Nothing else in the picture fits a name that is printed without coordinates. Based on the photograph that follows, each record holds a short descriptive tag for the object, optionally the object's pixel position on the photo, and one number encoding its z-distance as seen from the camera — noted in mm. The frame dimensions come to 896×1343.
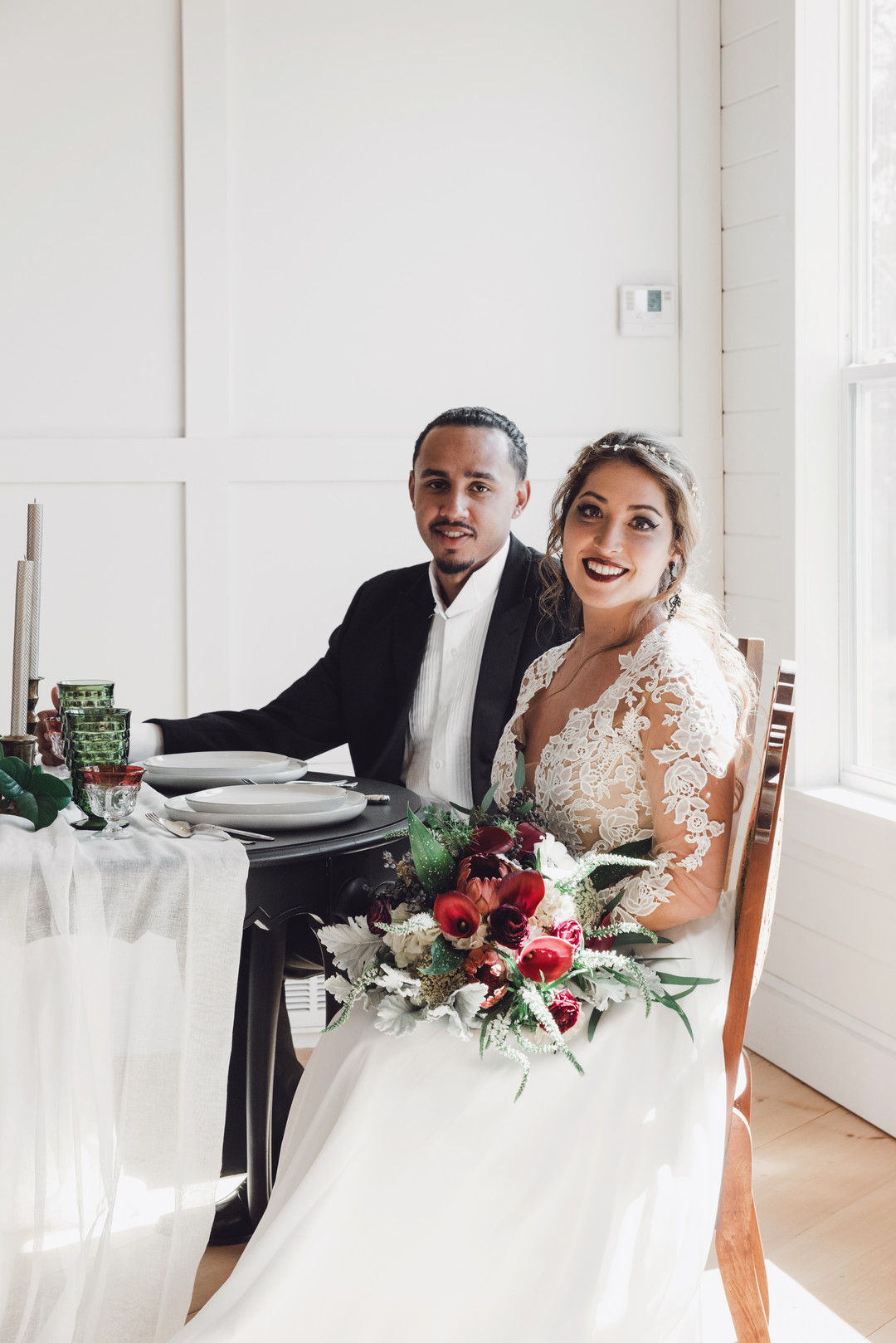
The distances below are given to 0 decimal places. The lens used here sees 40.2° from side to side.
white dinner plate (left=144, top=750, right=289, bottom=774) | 2041
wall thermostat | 3256
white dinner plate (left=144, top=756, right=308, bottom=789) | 2004
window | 2732
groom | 2414
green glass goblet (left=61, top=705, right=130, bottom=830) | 1753
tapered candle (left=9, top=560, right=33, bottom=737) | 1784
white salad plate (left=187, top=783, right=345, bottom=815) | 1764
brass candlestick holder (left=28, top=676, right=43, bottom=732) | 1944
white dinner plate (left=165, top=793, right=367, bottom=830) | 1743
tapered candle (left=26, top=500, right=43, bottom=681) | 1858
